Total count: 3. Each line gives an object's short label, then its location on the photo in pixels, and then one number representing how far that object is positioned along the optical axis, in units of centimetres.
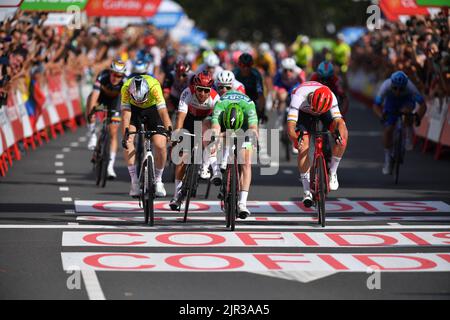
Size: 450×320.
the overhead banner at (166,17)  5516
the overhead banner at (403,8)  2911
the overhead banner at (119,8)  3353
